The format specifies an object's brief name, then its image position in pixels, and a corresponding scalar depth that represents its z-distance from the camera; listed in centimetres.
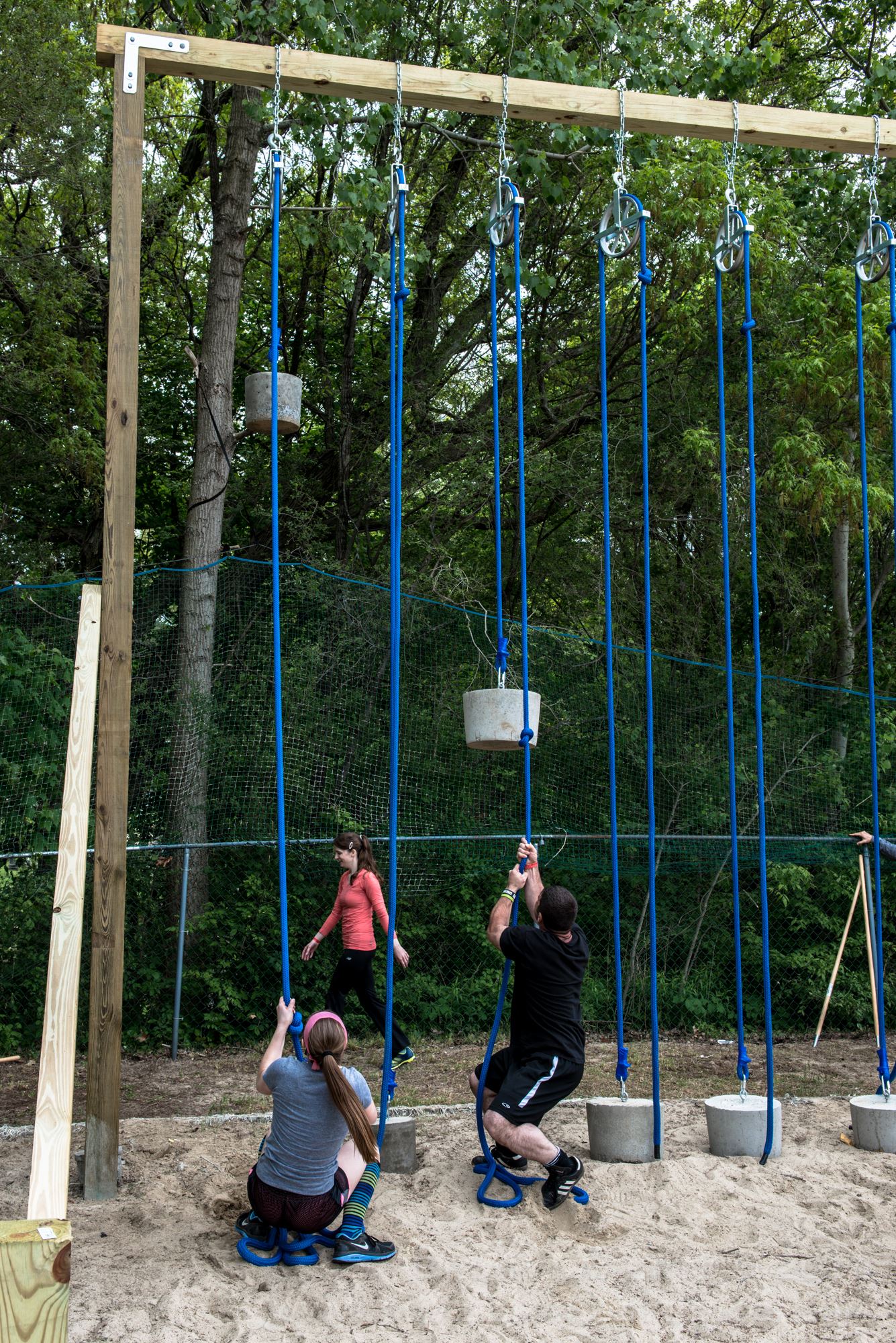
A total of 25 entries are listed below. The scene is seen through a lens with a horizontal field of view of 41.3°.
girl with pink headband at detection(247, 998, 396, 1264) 366
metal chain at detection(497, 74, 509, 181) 442
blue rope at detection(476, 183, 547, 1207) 421
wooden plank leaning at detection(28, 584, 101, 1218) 236
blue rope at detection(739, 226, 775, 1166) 447
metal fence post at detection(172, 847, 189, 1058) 727
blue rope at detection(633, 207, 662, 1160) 445
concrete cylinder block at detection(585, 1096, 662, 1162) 465
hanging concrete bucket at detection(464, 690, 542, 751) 468
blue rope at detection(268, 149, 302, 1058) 377
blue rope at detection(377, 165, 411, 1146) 413
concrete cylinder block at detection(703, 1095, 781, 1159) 473
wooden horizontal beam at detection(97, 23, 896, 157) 443
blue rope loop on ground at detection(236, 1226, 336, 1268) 366
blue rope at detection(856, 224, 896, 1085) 478
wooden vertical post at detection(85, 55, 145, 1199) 426
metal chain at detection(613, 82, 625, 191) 447
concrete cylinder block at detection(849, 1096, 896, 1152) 486
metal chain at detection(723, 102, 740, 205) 456
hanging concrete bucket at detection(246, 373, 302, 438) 680
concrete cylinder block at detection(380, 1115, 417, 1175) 455
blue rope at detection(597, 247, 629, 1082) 439
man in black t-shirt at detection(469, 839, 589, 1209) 429
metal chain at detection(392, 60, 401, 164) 433
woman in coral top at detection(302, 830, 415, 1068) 641
